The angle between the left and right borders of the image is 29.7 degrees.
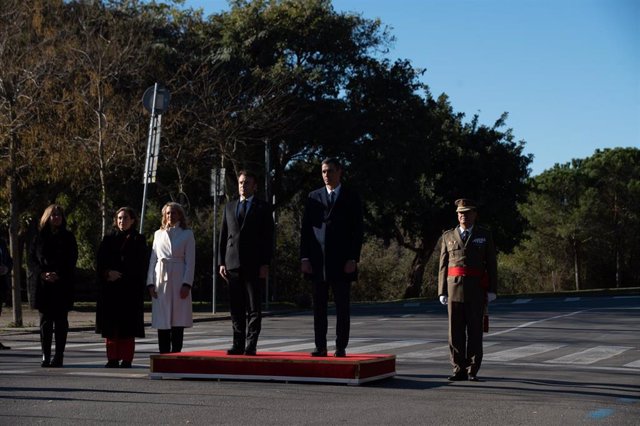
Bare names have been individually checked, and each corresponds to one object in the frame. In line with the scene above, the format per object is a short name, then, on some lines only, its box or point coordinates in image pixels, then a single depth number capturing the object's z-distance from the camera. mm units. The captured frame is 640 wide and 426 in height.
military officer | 12383
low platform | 11508
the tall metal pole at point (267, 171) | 34997
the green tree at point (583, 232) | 69375
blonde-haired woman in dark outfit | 14125
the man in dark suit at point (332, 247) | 12133
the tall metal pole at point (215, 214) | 30569
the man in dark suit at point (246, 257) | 12477
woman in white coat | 13789
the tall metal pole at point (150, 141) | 25531
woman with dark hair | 13859
